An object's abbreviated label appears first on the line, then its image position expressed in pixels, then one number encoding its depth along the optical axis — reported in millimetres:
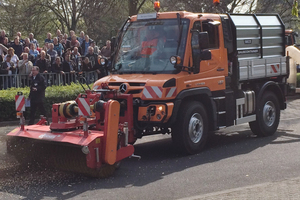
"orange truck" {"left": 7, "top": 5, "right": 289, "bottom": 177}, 7859
